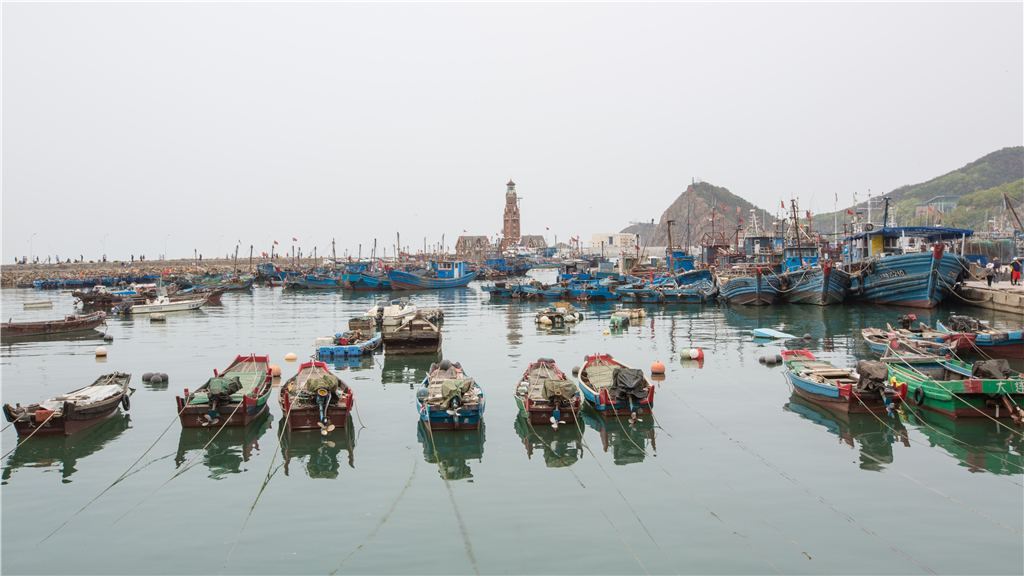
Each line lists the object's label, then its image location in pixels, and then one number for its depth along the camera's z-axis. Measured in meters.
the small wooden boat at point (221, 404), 17.16
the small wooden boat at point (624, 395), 17.73
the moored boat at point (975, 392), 16.42
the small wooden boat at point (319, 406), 16.73
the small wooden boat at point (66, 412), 16.41
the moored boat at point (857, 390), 17.80
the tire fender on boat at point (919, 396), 18.08
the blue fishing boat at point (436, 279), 86.25
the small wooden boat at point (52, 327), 38.31
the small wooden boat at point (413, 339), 29.94
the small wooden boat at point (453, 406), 16.34
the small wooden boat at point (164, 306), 52.50
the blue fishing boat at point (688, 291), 57.88
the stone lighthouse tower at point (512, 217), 188.25
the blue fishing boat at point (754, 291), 52.78
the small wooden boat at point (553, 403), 17.02
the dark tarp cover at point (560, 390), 17.06
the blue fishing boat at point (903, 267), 43.69
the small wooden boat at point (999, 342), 23.70
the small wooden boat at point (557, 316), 41.94
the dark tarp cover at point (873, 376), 17.66
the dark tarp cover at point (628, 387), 17.70
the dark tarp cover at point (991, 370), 17.17
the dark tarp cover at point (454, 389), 16.41
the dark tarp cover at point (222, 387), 17.19
